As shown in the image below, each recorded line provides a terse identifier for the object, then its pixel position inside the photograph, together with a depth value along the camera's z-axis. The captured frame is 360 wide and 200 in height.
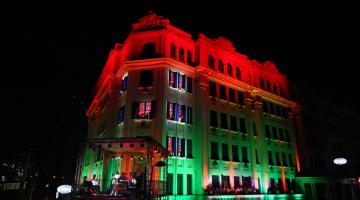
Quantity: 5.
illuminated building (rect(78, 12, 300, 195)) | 22.44
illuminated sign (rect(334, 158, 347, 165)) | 16.72
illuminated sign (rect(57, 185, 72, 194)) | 17.77
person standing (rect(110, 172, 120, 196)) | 16.06
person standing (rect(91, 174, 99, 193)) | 17.16
